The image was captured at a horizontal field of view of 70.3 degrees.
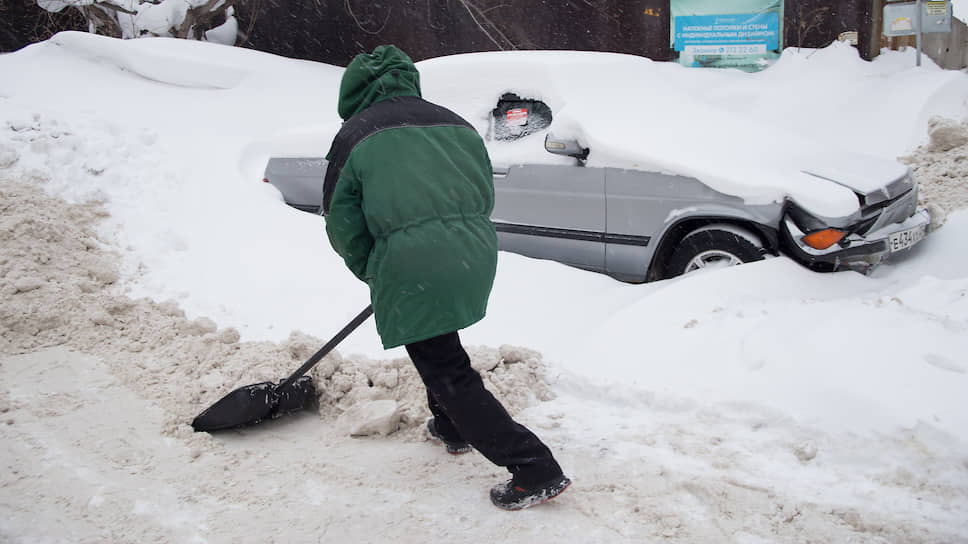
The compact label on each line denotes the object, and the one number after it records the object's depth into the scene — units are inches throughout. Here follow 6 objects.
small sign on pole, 339.3
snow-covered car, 163.5
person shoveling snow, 90.0
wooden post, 391.2
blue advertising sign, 390.9
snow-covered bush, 385.4
